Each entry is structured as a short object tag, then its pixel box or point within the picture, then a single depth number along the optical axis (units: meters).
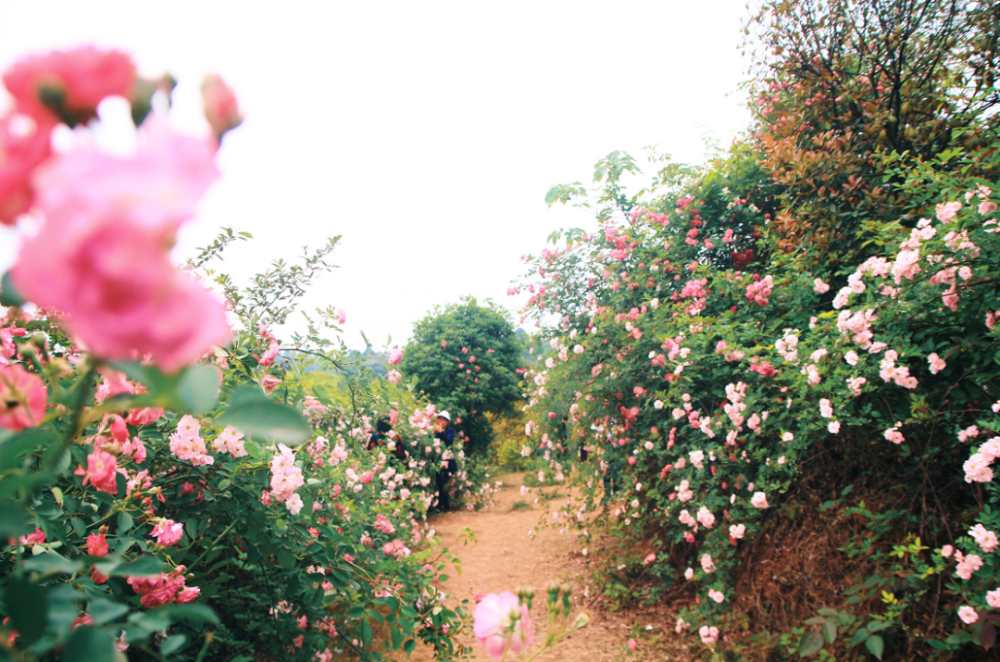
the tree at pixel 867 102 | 2.75
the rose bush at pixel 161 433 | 0.24
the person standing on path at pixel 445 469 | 6.75
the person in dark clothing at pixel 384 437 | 3.70
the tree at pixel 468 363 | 8.27
